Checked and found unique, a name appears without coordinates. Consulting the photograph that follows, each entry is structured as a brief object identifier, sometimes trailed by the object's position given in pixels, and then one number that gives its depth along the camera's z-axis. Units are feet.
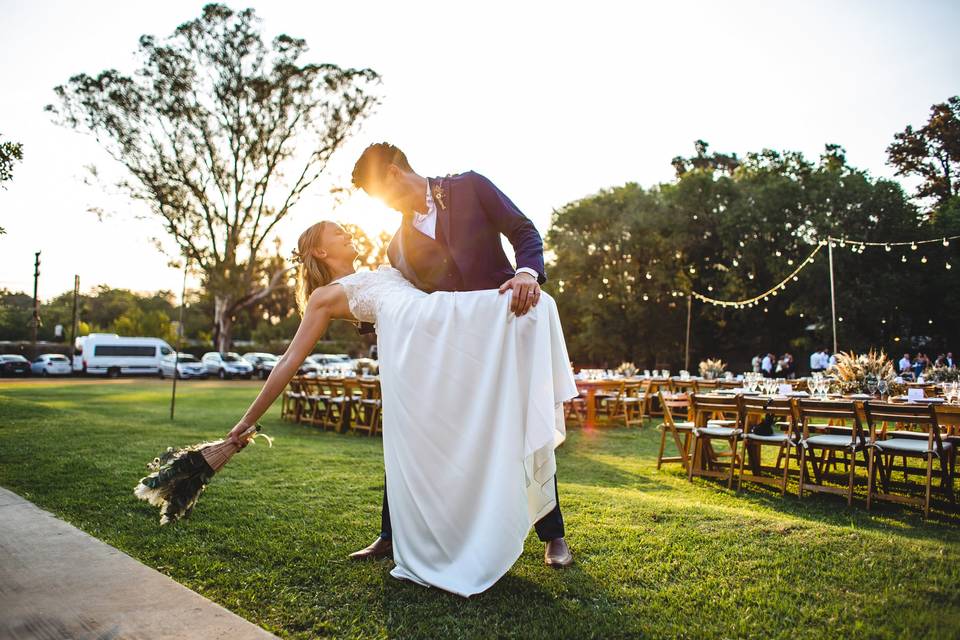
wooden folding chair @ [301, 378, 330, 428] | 39.43
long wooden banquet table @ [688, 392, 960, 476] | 16.24
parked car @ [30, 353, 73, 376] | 112.57
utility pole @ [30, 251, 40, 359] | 119.75
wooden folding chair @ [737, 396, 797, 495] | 18.86
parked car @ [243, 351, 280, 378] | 115.03
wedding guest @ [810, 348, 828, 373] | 63.72
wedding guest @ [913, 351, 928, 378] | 62.85
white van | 110.93
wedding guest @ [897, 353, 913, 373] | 61.28
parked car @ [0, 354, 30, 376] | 107.14
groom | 9.92
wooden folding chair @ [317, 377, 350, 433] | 36.76
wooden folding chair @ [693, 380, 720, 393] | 43.42
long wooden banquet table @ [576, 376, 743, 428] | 40.88
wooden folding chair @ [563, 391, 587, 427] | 43.01
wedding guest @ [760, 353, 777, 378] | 70.33
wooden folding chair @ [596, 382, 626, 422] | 43.36
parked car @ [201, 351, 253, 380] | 106.93
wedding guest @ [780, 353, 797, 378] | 72.38
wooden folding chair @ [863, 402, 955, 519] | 16.22
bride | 8.46
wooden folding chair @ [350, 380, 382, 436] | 34.53
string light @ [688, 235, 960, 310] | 81.15
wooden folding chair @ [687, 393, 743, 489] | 20.18
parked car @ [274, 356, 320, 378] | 104.37
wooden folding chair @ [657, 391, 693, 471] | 22.76
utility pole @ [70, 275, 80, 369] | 119.30
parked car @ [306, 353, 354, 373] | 121.49
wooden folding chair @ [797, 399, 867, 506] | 17.56
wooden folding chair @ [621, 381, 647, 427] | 41.77
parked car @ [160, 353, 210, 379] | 108.27
